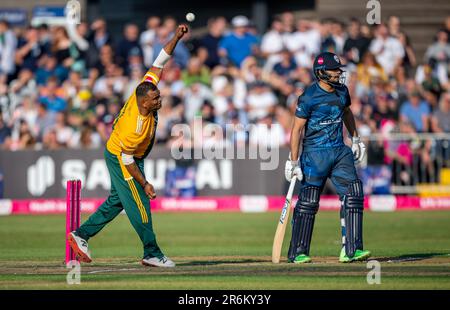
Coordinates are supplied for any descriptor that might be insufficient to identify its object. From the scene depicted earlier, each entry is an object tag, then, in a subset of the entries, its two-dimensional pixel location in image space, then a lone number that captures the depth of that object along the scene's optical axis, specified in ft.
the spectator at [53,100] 81.87
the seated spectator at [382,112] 77.46
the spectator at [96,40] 86.28
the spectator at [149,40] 85.30
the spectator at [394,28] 82.74
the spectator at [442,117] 76.48
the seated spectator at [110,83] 82.07
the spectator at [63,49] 86.33
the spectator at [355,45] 80.12
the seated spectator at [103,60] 84.69
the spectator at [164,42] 84.12
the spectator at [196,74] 81.30
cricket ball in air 40.90
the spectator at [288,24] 84.79
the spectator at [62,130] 79.46
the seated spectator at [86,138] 78.74
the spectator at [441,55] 81.56
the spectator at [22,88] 83.20
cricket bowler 39.17
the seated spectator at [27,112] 81.35
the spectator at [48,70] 85.25
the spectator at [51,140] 78.64
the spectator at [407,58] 83.05
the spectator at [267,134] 75.72
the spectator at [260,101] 78.23
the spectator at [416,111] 77.20
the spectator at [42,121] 80.34
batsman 40.60
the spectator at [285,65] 82.28
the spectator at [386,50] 81.71
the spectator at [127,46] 85.46
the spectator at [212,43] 83.71
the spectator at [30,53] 86.69
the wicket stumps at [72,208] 40.86
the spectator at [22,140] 79.25
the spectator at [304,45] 82.33
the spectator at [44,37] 87.15
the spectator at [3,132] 81.10
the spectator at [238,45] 84.33
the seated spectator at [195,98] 78.54
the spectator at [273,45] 83.56
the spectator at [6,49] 86.17
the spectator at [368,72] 79.71
